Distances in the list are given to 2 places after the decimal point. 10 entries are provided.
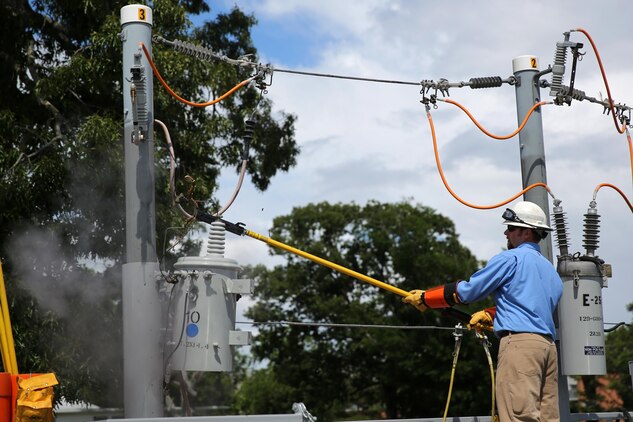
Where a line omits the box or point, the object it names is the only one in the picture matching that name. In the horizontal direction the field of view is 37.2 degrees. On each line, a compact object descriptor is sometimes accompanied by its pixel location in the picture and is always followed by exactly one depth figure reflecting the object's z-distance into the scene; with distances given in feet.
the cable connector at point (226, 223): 19.07
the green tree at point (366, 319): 106.32
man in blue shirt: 16.42
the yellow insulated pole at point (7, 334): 16.85
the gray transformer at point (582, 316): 20.16
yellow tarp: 15.38
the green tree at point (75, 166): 39.29
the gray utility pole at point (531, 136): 21.97
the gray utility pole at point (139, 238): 17.75
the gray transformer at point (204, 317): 17.81
